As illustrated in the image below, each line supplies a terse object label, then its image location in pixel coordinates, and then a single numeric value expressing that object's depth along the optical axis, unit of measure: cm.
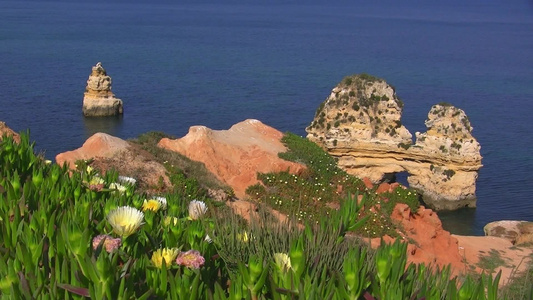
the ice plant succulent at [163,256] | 415
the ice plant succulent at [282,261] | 423
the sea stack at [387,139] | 3856
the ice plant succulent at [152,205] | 525
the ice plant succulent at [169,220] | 488
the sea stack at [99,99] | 5653
